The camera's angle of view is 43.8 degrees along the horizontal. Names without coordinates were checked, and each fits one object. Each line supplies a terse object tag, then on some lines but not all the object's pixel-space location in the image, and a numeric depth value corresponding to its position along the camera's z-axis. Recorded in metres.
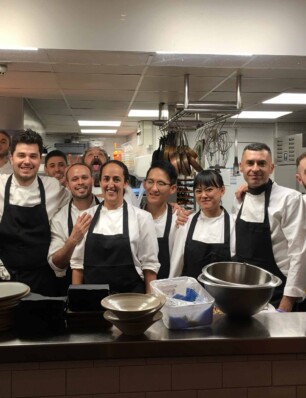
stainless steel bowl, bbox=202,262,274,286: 1.44
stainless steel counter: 1.13
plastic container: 1.23
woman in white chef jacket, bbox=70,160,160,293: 2.05
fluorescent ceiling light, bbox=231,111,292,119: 5.70
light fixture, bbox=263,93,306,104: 4.31
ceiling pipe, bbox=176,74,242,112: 2.74
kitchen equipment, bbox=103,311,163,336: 1.14
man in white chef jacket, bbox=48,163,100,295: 2.11
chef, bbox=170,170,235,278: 2.19
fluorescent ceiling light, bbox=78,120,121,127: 6.43
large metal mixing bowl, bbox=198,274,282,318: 1.21
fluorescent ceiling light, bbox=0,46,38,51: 2.27
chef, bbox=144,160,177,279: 2.38
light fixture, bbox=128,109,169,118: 5.35
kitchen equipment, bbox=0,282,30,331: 1.16
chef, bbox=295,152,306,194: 2.41
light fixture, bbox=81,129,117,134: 7.68
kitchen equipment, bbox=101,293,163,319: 1.12
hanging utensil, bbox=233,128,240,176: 4.33
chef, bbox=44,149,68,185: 3.19
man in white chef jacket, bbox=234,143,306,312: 2.07
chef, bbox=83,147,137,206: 3.29
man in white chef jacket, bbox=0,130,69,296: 2.15
